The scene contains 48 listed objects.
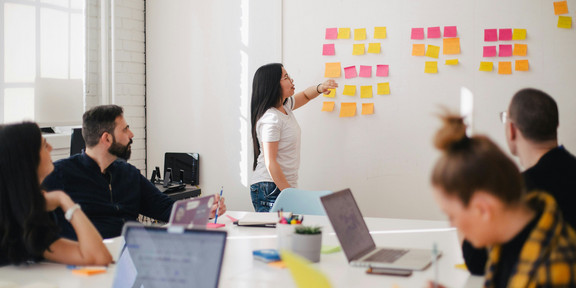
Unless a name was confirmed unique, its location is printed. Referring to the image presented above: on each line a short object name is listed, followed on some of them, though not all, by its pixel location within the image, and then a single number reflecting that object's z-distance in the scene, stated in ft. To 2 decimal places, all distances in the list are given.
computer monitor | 15.49
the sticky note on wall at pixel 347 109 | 13.62
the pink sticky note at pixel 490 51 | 12.49
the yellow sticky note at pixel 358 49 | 13.43
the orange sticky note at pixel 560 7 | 11.98
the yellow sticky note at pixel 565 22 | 11.96
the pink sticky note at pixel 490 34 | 12.46
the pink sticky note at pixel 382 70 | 13.30
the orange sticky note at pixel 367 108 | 13.44
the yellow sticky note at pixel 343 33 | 13.58
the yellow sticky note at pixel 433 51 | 12.86
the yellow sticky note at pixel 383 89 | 13.30
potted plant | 6.52
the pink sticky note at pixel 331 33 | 13.71
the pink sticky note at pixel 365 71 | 13.42
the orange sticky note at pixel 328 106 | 13.76
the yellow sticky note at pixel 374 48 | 13.32
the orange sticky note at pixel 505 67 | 12.41
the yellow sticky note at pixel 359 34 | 13.46
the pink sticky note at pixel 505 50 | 12.37
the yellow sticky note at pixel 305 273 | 3.56
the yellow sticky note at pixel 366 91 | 13.44
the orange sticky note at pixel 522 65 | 12.28
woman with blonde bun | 3.86
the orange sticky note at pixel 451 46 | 12.73
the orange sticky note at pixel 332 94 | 13.73
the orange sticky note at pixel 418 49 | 12.96
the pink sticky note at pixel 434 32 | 12.84
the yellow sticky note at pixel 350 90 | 13.56
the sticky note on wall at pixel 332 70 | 13.69
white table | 5.82
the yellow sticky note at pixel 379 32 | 13.29
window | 12.66
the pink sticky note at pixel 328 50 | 13.74
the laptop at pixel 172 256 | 4.33
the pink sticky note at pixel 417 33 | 12.97
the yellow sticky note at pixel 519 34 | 12.25
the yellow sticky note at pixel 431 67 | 12.90
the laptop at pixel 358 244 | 6.40
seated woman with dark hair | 6.30
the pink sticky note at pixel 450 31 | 12.73
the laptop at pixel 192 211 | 6.49
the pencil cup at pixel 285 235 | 6.64
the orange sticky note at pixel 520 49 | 12.26
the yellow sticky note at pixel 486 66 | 12.51
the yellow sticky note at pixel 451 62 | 12.73
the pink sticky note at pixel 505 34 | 12.35
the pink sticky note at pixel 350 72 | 13.55
